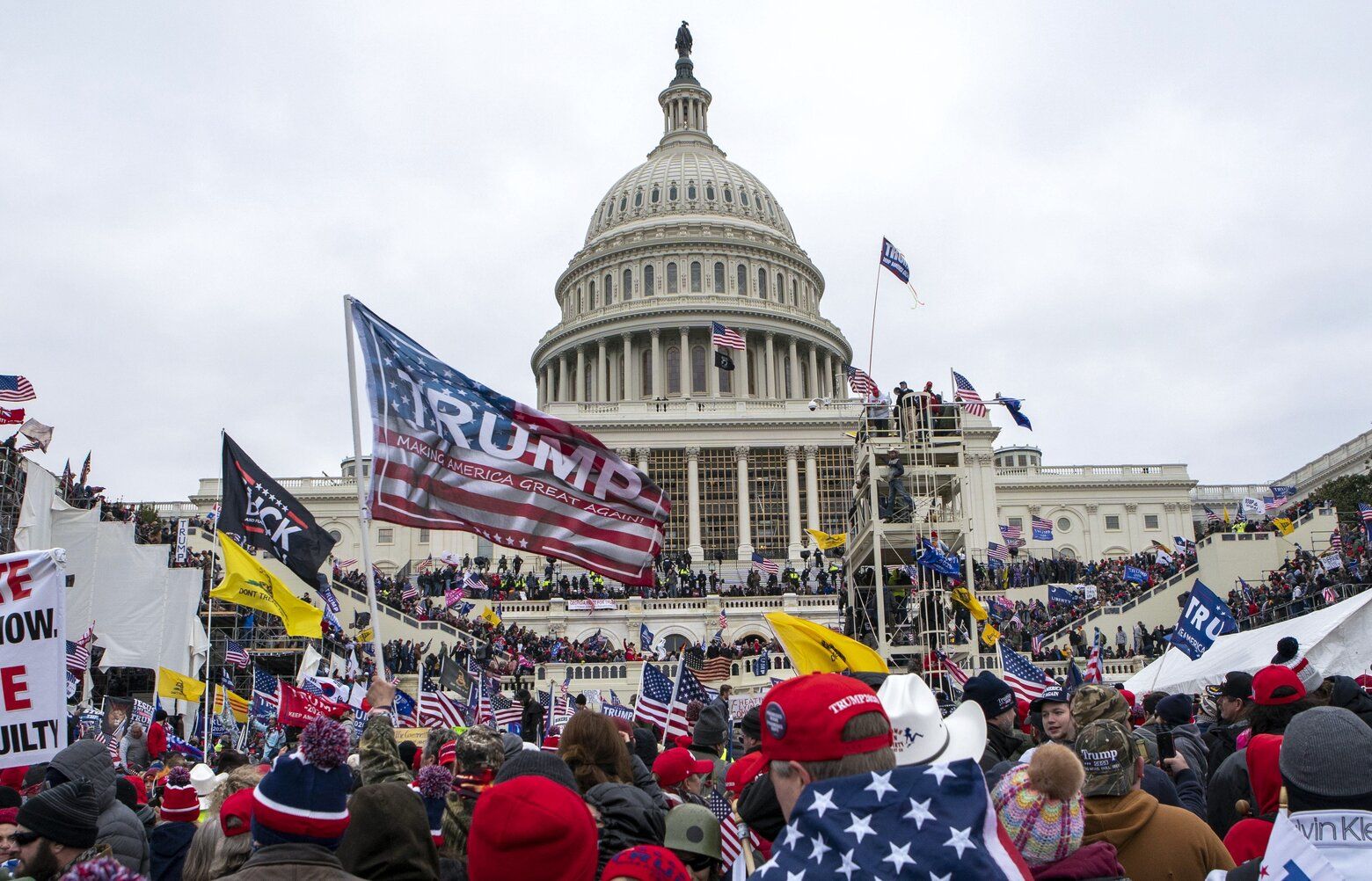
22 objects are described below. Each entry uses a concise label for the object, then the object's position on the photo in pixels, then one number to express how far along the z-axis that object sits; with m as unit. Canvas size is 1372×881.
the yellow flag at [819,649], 13.07
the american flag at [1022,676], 14.75
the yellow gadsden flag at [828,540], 47.62
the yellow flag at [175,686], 19.41
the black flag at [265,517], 15.95
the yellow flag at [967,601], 28.70
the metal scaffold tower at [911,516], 30.23
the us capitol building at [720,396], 70.44
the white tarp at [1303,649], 15.97
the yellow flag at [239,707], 21.00
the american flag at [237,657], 27.92
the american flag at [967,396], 45.06
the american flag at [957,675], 18.76
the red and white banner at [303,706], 13.52
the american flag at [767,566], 61.80
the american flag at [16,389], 32.28
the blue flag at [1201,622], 16.11
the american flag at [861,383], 50.09
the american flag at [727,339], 64.00
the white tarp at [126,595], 30.84
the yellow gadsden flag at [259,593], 16.95
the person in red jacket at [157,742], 15.34
